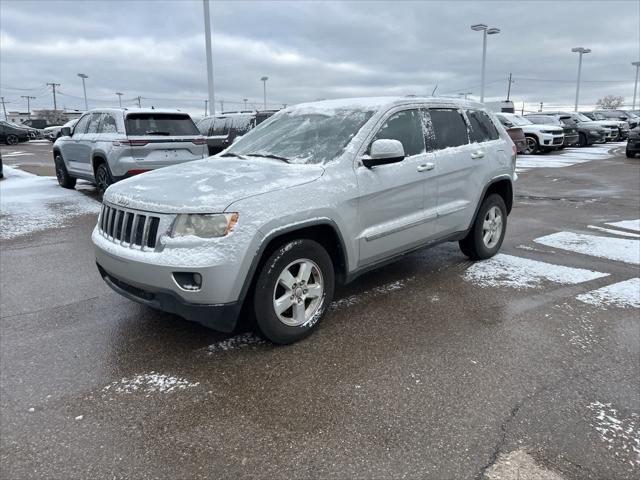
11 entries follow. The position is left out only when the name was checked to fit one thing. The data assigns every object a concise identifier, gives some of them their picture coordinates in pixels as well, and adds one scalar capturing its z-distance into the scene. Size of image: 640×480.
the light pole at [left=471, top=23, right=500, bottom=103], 30.44
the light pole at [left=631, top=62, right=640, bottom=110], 54.17
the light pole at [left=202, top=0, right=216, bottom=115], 17.56
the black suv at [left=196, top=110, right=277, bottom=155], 13.20
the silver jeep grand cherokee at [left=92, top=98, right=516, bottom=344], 3.23
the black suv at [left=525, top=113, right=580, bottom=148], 22.77
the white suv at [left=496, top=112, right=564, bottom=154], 21.02
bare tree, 96.19
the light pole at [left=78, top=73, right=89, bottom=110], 61.47
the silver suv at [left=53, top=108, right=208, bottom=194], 8.78
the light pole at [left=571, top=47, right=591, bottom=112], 43.53
